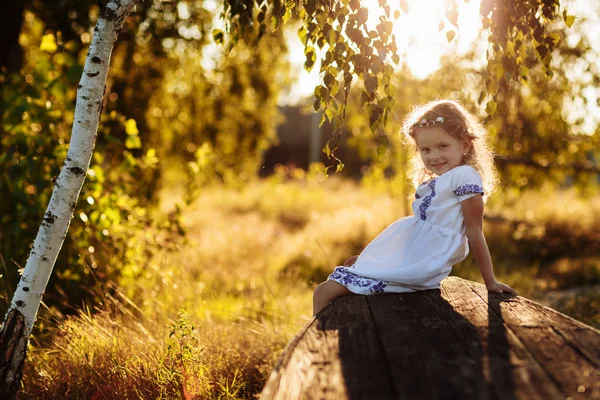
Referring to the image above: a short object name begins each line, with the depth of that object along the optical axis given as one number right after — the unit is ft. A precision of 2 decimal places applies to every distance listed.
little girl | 9.05
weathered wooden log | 5.37
